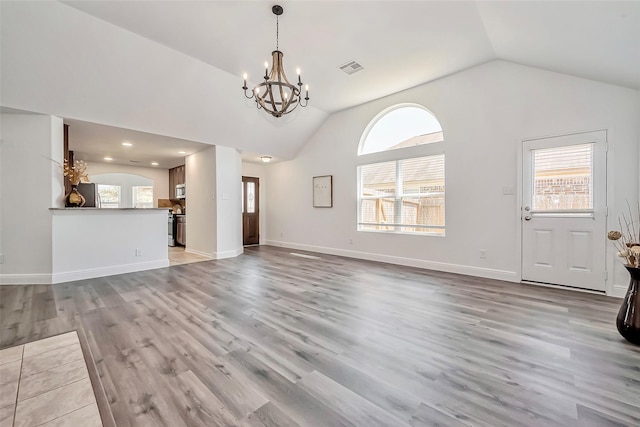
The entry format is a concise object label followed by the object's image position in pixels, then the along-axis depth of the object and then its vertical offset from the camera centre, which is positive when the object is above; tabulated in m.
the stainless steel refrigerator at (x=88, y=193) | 4.71 +0.30
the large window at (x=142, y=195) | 8.15 +0.46
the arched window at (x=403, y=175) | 4.74 +0.68
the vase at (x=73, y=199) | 4.13 +0.17
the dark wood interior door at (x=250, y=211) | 7.77 -0.03
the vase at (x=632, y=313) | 2.10 -0.82
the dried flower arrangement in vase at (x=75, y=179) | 4.05 +0.47
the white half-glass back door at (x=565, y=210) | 3.34 +0.00
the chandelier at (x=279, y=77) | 2.75 +1.37
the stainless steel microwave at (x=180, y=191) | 7.62 +0.54
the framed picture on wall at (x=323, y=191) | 6.29 +0.46
